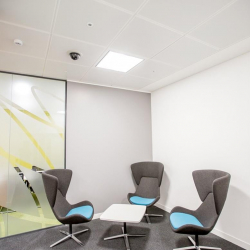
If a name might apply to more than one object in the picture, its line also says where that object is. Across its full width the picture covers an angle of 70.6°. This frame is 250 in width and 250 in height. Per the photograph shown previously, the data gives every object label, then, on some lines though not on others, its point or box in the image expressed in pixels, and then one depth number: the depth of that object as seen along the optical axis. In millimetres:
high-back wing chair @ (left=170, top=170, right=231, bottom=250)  2238
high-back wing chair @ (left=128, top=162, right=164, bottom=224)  3549
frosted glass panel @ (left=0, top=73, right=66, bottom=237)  2975
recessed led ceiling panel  2674
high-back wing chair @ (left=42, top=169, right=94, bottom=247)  2607
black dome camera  2500
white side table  2467
